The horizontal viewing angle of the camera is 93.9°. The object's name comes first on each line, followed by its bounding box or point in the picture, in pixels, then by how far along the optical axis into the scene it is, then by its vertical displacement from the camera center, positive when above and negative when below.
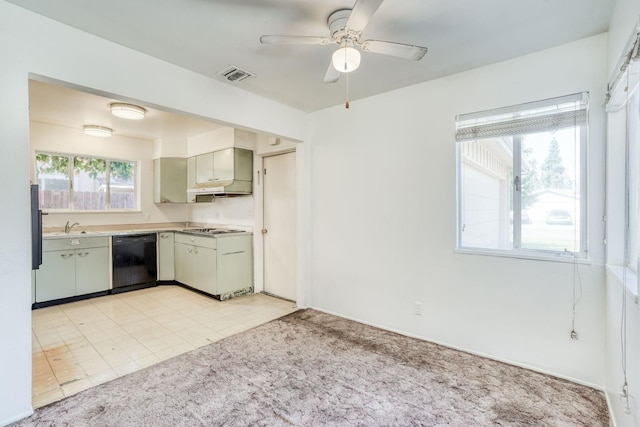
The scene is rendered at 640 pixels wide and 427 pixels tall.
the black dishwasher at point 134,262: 4.51 -0.78
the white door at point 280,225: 4.24 -0.21
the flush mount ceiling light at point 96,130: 4.32 +1.19
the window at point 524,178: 2.24 +0.27
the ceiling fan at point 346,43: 1.72 +0.99
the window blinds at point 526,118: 2.21 +0.74
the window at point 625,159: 1.77 +0.33
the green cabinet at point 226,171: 4.28 +0.61
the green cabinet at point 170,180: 5.16 +0.56
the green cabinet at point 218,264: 4.14 -0.76
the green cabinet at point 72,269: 3.89 -0.78
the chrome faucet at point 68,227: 4.47 -0.23
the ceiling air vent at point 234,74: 2.63 +1.25
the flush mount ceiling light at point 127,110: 3.35 +1.15
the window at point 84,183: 4.47 +0.47
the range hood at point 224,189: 4.27 +0.34
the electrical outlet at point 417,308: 2.95 -0.97
